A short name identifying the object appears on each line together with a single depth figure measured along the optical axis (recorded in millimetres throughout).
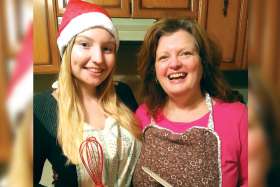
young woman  478
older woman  522
